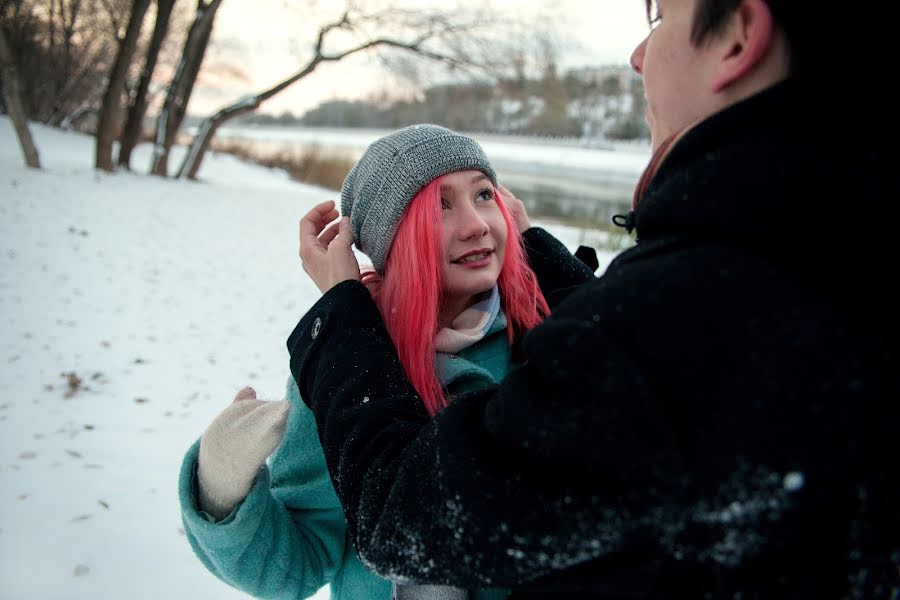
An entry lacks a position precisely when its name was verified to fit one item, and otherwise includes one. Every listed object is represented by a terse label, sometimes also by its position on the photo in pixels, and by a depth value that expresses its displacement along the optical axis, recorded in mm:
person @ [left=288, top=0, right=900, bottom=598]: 515
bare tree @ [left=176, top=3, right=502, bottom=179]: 12961
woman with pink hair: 1132
